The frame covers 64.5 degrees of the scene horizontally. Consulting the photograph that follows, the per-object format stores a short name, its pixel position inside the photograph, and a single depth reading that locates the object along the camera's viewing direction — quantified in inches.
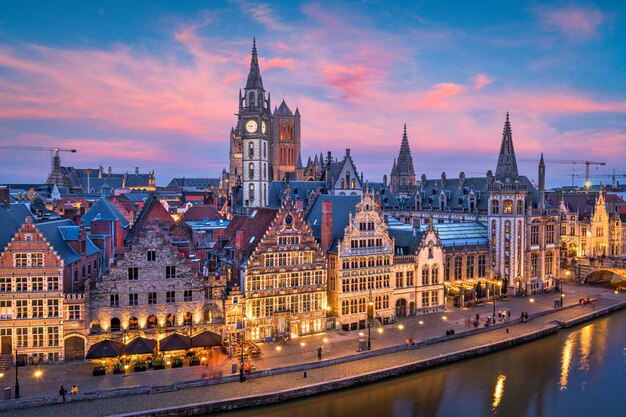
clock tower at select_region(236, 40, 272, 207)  4234.7
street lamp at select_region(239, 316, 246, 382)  1610.5
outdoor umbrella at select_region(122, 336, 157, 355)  1684.3
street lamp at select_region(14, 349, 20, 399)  1427.2
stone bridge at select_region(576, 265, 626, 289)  3213.6
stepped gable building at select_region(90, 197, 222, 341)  1785.2
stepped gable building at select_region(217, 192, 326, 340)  1990.7
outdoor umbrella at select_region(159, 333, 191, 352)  1739.7
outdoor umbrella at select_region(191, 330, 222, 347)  1772.1
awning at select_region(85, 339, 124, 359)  1652.3
